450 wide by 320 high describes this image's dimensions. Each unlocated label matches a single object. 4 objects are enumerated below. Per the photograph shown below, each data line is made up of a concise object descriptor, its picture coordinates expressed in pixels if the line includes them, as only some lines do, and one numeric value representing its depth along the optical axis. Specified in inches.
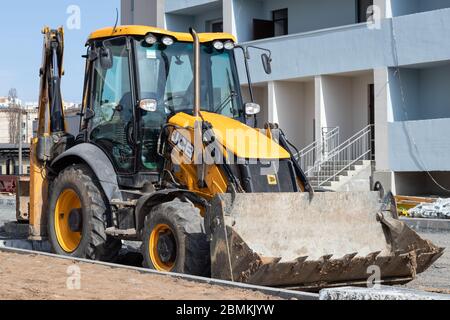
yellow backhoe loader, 396.2
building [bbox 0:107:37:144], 3710.9
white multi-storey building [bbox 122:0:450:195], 1004.6
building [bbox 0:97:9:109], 4503.4
